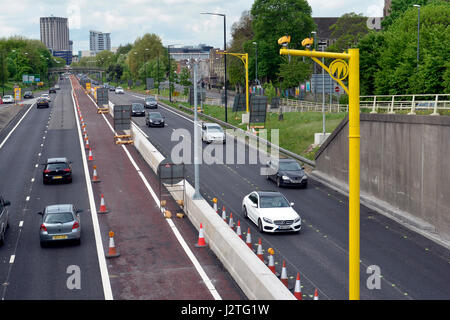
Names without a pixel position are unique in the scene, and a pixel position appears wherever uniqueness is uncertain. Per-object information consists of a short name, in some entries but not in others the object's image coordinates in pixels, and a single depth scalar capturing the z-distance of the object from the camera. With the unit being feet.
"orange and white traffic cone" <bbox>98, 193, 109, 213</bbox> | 89.99
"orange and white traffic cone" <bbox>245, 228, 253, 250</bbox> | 68.94
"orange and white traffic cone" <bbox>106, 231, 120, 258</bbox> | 68.13
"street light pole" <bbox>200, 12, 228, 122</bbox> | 184.75
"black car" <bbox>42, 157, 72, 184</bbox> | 109.70
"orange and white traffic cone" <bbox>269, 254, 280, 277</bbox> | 59.52
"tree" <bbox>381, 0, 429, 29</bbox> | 266.57
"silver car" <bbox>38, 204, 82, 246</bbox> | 71.20
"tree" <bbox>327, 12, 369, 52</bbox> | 289.33
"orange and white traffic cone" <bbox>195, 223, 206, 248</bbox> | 72.02
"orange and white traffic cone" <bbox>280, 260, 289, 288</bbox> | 55.98
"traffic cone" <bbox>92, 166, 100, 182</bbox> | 112.68
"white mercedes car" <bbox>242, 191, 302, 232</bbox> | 77.00
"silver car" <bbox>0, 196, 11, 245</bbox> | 73.83
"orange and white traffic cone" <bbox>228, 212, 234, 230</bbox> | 77.42
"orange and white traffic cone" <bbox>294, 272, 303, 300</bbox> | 51.19
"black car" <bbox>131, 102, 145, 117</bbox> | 223.92
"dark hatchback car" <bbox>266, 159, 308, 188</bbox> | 106.52
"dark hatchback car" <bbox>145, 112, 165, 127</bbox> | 190.49
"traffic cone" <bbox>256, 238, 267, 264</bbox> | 63.67
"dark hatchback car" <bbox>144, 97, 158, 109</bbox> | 258.16
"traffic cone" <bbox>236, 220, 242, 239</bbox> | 72.97
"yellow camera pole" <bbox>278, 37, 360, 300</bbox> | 34.78
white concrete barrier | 48.67
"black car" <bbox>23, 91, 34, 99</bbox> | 363.21
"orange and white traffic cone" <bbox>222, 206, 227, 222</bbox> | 80.33
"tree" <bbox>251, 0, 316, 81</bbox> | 294.05
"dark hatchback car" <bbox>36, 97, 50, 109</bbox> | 268.41
